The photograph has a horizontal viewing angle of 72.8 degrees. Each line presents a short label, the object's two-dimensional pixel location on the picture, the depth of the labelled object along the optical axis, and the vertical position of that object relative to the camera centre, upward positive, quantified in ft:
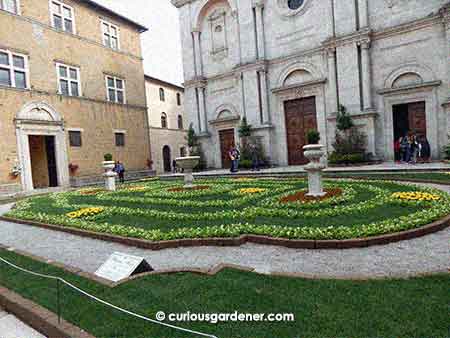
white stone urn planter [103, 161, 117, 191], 52.49 -2.58
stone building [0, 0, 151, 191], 65.92 +18.36
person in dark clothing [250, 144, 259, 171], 70.88 -1.16
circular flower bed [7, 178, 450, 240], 19.72 -5.00
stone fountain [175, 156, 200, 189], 45.57 -1.26
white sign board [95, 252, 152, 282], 13.80 -4.92
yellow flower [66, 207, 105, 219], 29.86 -4.89
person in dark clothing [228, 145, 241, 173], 68.65 -1.23
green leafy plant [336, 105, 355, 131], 62.90 +5.31
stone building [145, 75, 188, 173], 119.75 +15.34
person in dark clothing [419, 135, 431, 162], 58.20 -1.95
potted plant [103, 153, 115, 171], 52.85 -0.51
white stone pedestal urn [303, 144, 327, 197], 29.30 -2.00
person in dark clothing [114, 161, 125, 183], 73.19 -2.33
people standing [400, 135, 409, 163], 56.63 -1.10
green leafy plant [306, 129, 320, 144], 37.94 +1.28
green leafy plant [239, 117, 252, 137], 76.91 +5.94
